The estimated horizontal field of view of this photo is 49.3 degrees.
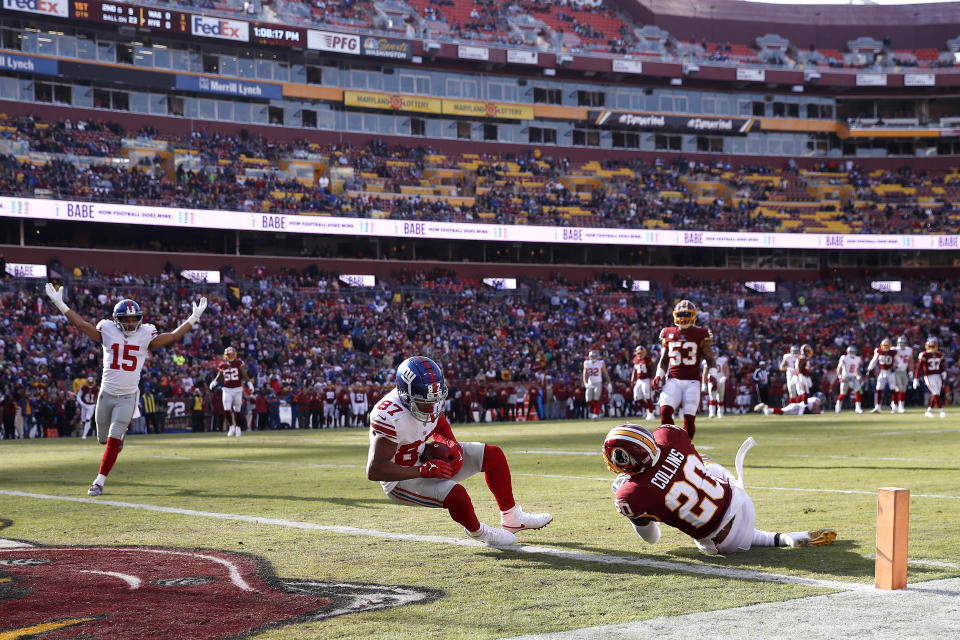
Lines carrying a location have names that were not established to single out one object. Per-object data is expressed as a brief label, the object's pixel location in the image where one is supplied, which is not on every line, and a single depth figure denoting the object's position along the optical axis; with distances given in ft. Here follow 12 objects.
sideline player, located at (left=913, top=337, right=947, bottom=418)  85.20
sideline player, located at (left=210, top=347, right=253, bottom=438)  79.92
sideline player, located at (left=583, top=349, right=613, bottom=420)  100.99
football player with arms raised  38.70
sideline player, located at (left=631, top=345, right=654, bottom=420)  91.96
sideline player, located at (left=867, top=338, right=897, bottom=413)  96.34
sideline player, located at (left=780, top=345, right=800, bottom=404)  99.96
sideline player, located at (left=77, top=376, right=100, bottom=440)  85.87
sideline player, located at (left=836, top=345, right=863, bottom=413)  103.60
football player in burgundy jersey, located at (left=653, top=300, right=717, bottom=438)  45.98
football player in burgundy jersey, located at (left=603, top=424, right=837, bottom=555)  21.01
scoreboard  151.53
